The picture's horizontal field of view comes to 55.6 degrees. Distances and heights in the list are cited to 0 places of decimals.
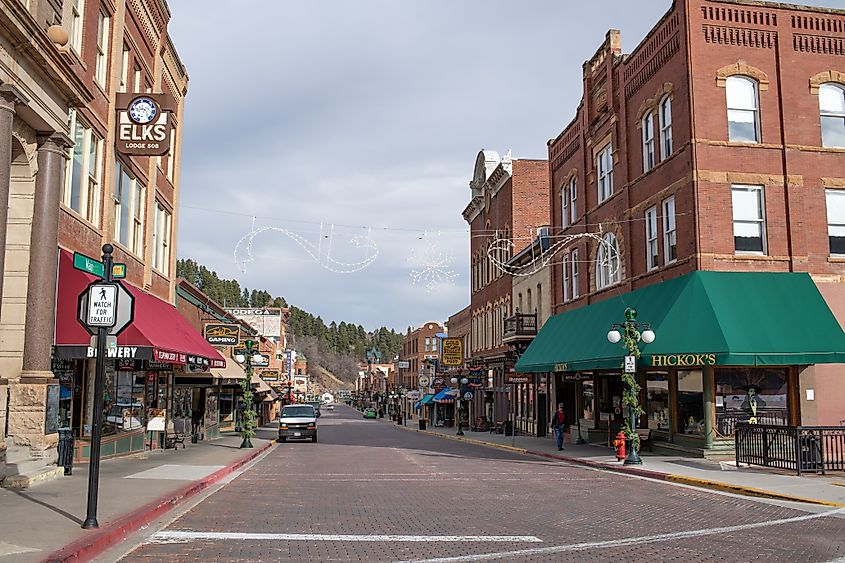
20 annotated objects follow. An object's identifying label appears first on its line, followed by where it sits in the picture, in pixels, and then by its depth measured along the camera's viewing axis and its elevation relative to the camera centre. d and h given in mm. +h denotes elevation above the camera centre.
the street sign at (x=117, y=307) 10625 +1021
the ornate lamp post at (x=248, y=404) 30361 -813
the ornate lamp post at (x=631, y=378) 22000 +149
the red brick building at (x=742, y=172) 23391 +6440
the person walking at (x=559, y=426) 28578 -1523
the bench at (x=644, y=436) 26797 -1776
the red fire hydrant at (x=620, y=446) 23203 -1808
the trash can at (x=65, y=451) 16500 -1412
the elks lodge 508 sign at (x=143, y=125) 20859 +6708
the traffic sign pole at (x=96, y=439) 10125 -724
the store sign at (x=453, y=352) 53250 +2044
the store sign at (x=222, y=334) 35188 +2127
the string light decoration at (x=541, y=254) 30453 +6230
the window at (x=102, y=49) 20625 +8617
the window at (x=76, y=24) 18031 +8094
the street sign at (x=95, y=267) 11008 +1573
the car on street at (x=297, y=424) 39312 -2030
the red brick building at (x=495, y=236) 48344 +9373
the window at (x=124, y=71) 22906 +8888
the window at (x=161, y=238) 28219 +5143
